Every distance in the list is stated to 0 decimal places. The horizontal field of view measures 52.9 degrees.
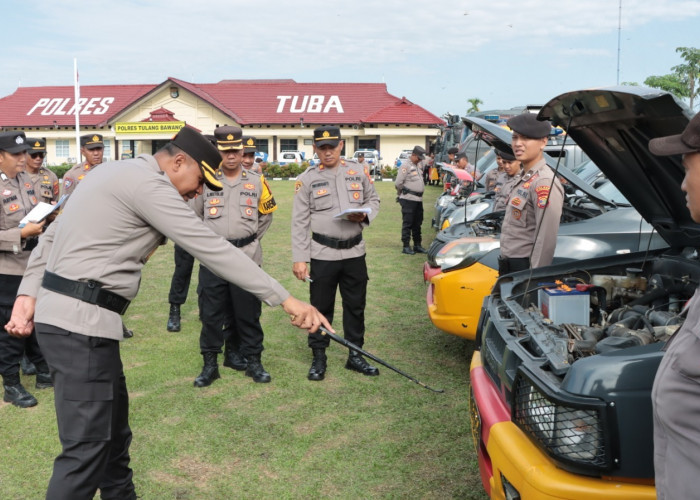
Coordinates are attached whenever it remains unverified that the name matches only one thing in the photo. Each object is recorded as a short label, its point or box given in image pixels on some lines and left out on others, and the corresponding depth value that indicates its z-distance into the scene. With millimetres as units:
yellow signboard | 40031
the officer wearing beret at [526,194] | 4641
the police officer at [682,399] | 1683
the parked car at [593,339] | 2174
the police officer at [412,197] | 12312
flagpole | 21438
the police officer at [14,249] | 4988
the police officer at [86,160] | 7832
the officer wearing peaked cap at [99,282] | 2834
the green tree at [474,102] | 59222
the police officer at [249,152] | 6974
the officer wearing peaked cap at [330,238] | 5473
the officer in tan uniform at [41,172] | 6589
